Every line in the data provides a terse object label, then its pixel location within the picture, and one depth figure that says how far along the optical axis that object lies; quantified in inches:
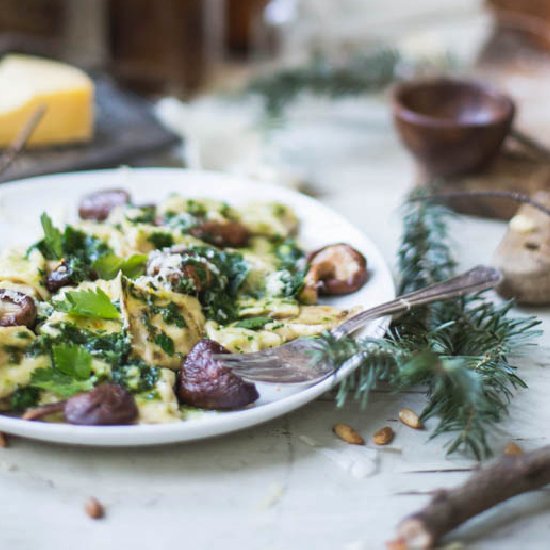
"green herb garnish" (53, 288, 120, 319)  27.5
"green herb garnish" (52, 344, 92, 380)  26.2
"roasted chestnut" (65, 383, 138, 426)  25.1
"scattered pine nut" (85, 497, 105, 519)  24.8
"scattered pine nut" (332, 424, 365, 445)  27.0
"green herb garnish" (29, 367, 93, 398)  25.8
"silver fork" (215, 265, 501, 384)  26.4
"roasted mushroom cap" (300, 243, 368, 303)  30.8
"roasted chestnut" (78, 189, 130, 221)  33.9
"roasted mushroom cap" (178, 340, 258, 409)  26.0
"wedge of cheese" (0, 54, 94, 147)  40.6
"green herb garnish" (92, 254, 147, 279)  30.1
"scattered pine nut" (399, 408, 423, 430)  27.5
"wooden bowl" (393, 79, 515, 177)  38.5
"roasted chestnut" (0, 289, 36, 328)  27.3
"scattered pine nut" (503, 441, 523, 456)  26.6
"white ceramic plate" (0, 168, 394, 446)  25.0
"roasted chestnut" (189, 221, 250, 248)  32.5
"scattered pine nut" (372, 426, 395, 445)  27.0
